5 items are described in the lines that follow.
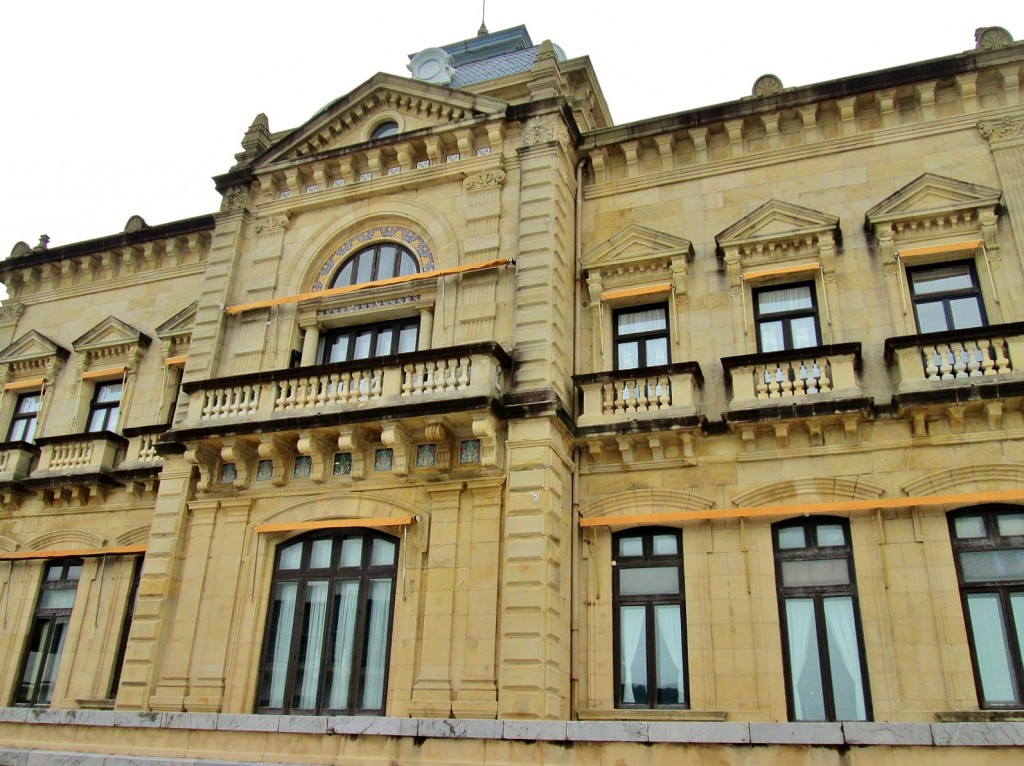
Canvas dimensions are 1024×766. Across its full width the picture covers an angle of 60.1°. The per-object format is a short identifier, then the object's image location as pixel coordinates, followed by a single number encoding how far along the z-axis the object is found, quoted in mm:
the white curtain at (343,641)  16031
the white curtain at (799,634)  14734
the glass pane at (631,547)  16531
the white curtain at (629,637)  15540
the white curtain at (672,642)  15297
